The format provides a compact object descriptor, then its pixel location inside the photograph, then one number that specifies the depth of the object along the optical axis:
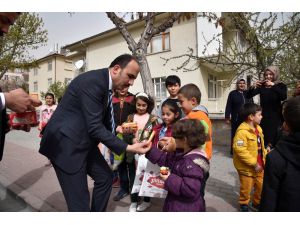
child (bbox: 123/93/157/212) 2.82
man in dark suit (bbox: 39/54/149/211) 1.86
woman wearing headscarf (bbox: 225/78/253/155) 5.27
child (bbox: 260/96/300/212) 1.37
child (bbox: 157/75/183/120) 2.99
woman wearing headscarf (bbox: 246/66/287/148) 3.49
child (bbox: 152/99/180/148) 2.53
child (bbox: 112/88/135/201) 3.25
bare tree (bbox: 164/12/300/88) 4.83
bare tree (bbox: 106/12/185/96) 3.90
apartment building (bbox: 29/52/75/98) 26.90
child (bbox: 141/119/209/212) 1.70
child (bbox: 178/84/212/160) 2.33
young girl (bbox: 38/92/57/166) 4.93
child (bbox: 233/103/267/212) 2.63
